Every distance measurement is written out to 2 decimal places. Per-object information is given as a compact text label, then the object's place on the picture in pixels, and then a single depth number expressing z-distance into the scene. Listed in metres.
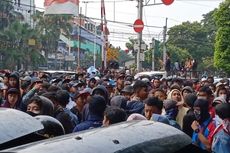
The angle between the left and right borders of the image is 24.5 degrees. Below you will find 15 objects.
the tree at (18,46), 58.56
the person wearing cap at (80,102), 7.90
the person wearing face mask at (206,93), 8.25
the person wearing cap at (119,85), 12.01
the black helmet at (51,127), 4.04
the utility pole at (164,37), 44.25
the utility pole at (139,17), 25.86
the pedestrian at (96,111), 5.54
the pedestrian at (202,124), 5.63
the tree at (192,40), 67.06
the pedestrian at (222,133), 4.84
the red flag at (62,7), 22.77
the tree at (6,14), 60.06
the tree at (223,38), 23.83
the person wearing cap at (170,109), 6.82
